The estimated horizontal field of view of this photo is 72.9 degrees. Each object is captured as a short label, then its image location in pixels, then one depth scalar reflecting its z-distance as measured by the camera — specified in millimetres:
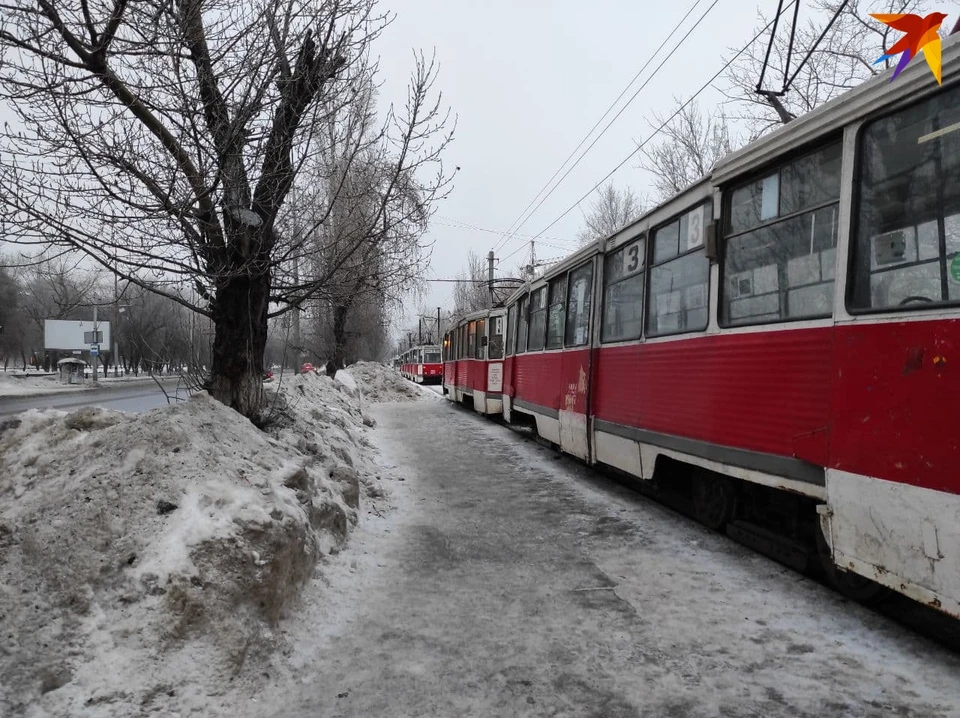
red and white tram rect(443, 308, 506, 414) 16156
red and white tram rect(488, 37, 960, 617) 3012
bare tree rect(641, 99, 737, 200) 27016
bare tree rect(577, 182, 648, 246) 38844
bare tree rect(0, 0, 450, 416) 4359
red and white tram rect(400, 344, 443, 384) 43625
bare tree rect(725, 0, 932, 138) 16844
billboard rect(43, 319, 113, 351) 47556
